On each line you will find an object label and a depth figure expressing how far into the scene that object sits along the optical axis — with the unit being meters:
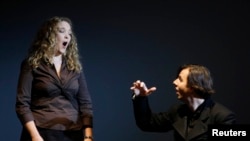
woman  5.58
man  5.50
